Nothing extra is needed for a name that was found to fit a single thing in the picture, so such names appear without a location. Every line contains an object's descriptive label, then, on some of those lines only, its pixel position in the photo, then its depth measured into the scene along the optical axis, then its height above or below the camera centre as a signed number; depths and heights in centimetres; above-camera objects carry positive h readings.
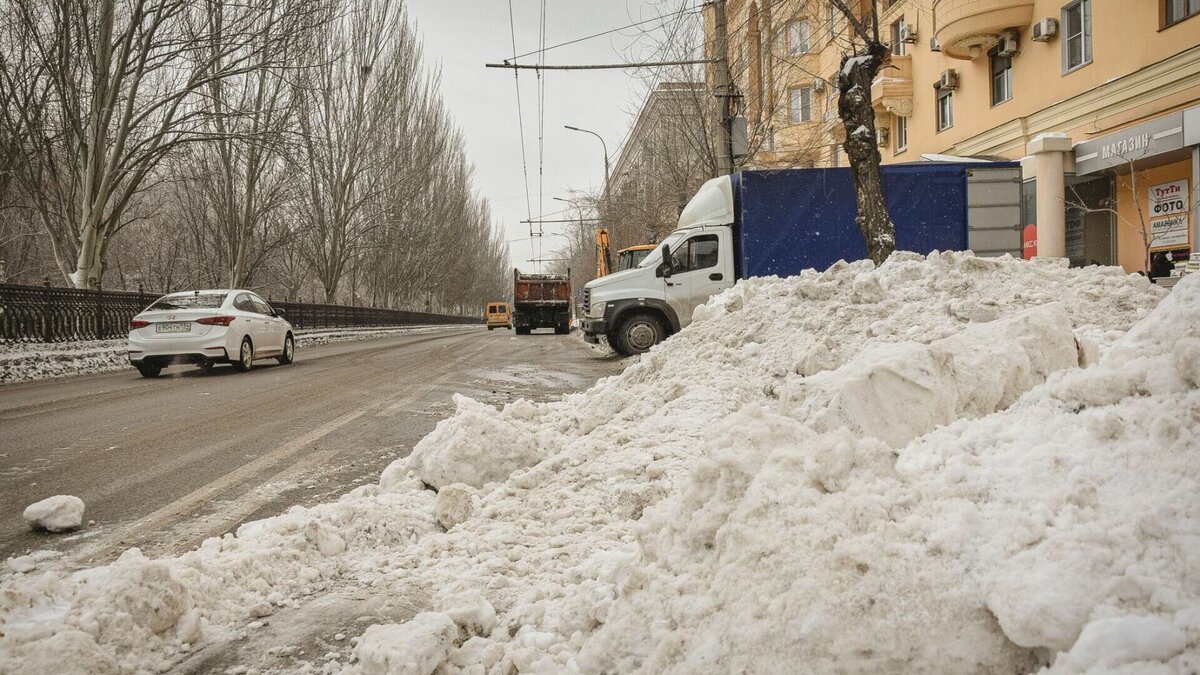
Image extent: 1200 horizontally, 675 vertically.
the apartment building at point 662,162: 2108 +516
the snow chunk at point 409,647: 195 -93
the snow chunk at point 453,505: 326 -89
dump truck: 3400 +20
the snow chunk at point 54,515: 350 -93
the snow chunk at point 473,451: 381 -77
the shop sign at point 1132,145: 1373 +291
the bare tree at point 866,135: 1043 +240
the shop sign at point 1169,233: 1442 +106
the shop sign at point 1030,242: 1417 +95
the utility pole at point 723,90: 1355 +424
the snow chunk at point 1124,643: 133 -68
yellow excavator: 1933 +136
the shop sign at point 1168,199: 1443 +177
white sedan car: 1219 -18
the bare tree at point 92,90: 1592 +549
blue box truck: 1317 +130
